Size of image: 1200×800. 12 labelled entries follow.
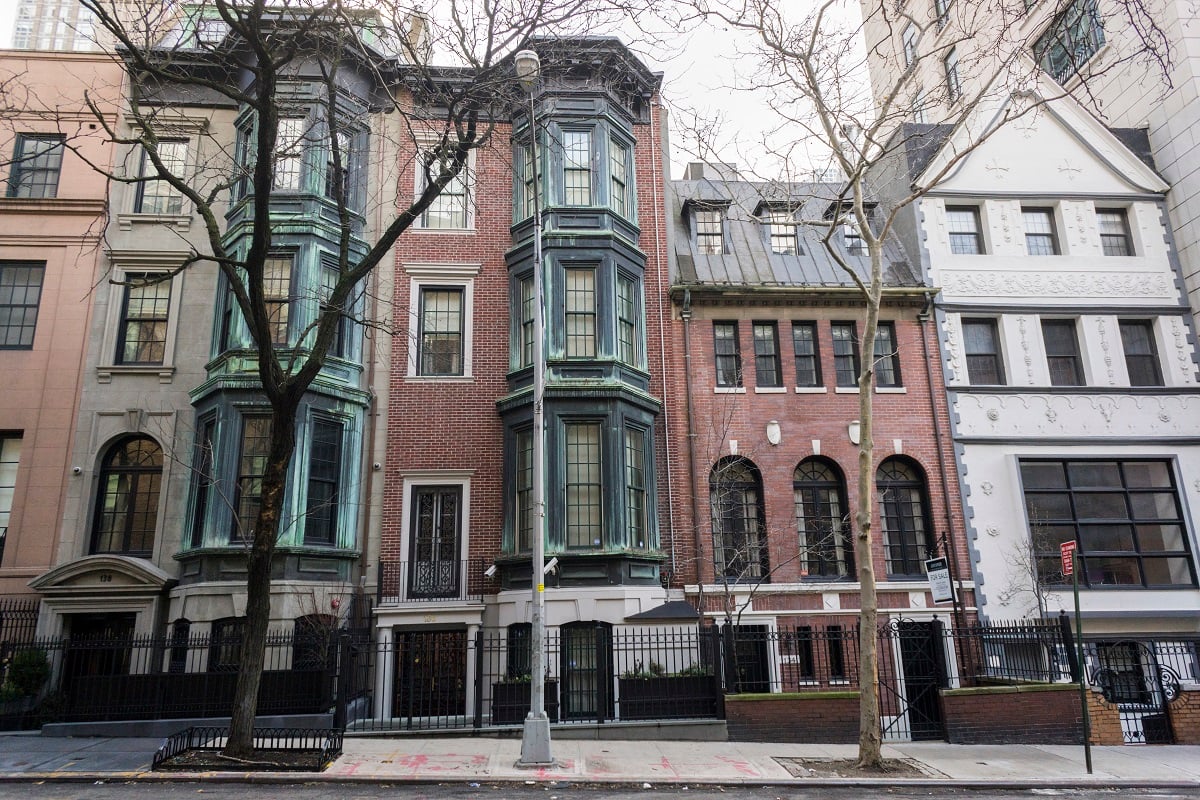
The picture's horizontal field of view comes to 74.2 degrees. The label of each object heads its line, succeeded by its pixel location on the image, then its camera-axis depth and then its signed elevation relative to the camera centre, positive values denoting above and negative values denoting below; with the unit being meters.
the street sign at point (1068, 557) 12.77 +0.81
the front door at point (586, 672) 13.97 -0.96
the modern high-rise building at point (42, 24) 122.00 +93.11
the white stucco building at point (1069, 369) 18.91 +6.01
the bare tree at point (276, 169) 10.91 +6.93
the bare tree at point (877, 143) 12.12 +10.36
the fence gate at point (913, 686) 14.46 -1.52
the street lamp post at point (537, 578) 11.36 +0.61
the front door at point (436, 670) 16.41 -0.97
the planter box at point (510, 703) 14.16 -1.43
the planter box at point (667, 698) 13.92 -1.37
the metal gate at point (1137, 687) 14.93 -1.63
